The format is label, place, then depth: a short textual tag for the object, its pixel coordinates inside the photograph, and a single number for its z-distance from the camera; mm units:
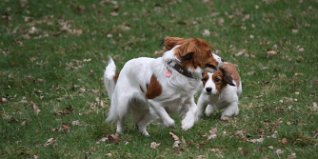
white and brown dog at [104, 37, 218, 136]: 15117
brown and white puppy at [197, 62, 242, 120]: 18078
